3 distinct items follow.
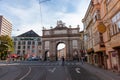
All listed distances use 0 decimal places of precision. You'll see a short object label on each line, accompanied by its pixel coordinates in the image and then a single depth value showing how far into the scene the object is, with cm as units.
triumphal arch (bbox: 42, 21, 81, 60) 4252
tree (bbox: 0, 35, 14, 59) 3780
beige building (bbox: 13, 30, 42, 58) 6022
